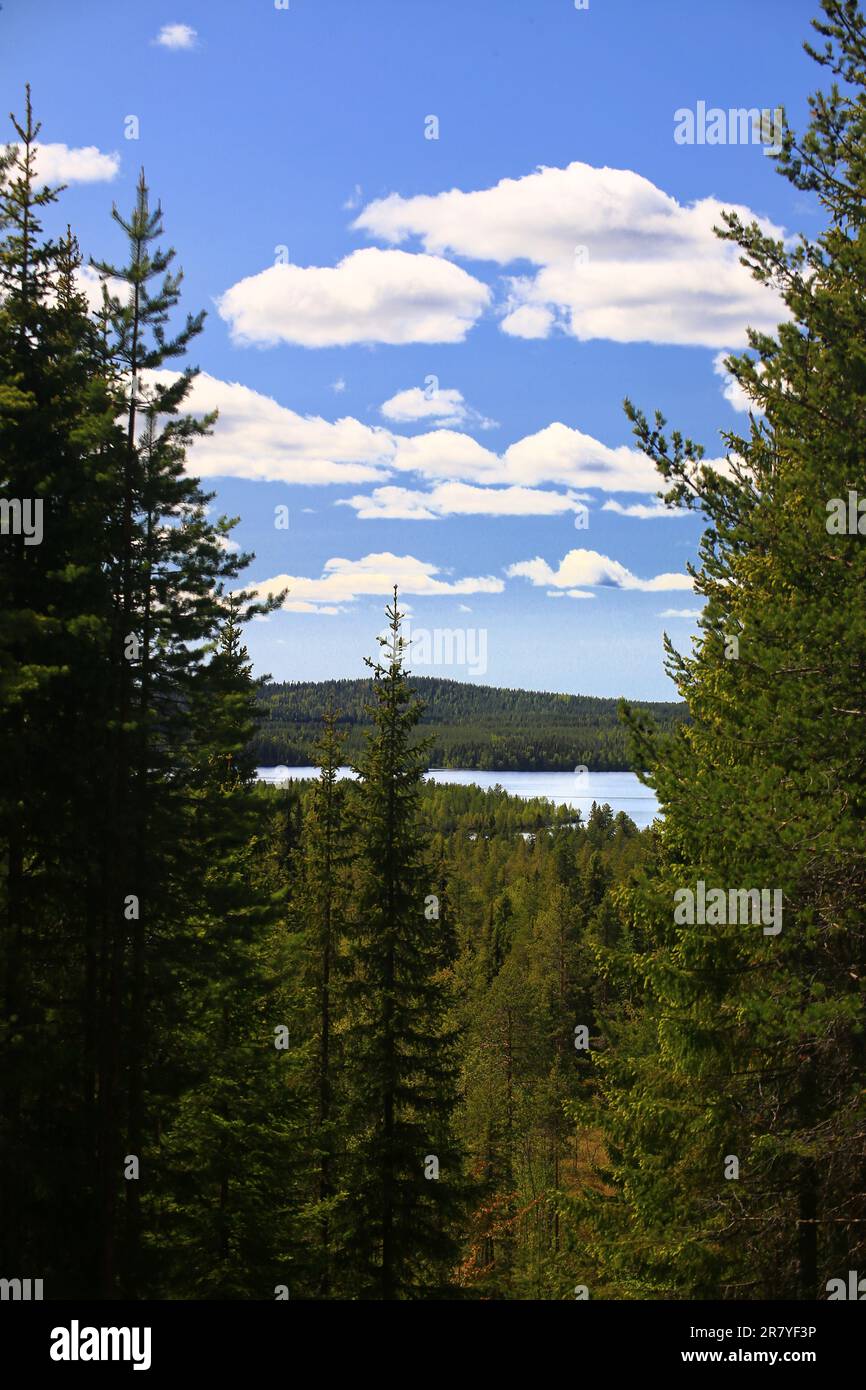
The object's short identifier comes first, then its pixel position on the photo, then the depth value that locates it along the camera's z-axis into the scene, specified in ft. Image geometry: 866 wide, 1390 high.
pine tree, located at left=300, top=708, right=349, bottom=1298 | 68.69
